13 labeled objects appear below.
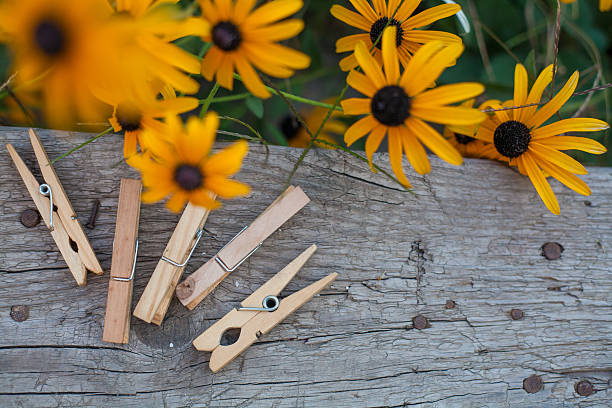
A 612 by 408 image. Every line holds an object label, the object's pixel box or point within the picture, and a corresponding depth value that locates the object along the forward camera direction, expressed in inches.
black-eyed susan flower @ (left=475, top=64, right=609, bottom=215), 15.6
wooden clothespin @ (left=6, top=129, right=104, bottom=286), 16.2
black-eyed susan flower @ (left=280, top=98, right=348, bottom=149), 20.0
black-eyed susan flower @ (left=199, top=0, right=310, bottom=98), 13.4
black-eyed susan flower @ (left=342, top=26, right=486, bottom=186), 13.8
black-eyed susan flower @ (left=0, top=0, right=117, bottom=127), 12.1
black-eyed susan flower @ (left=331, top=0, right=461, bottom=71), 14.8
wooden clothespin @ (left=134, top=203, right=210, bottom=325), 16.1
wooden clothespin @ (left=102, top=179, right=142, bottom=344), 16.1
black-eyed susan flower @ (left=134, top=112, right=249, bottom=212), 13.3
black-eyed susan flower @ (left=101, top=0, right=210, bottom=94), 12.1
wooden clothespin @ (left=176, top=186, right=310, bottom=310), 16.4
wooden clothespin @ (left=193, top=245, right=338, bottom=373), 16.2
